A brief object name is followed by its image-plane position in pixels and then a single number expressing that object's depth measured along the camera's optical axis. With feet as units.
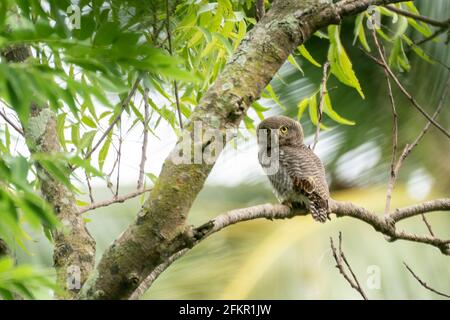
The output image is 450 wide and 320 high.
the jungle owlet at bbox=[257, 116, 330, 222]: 11.79
